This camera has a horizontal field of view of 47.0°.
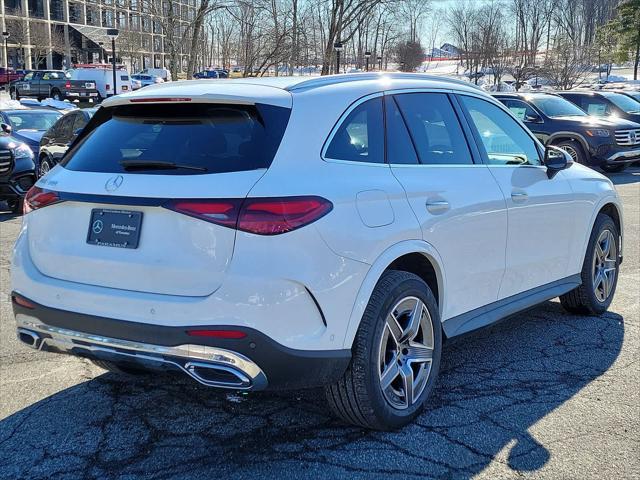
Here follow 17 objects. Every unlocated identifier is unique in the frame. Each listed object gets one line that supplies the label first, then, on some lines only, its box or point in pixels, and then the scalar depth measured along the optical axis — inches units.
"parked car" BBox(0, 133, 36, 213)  415.8
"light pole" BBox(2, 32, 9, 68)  2640.3
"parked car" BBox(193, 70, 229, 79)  2022.6
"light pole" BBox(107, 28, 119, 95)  1013.8
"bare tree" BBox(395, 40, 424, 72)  1904.5
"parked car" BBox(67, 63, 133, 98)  1824.6
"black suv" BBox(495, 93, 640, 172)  641.6
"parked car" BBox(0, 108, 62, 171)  622.2
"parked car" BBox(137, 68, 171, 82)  2888.8
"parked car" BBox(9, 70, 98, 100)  1742.1
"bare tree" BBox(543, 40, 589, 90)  1598.2
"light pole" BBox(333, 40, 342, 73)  1129.4
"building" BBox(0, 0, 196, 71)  2822.3
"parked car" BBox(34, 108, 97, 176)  553.0
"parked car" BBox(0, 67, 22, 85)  2271.3
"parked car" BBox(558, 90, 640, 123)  738.8
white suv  122.7
